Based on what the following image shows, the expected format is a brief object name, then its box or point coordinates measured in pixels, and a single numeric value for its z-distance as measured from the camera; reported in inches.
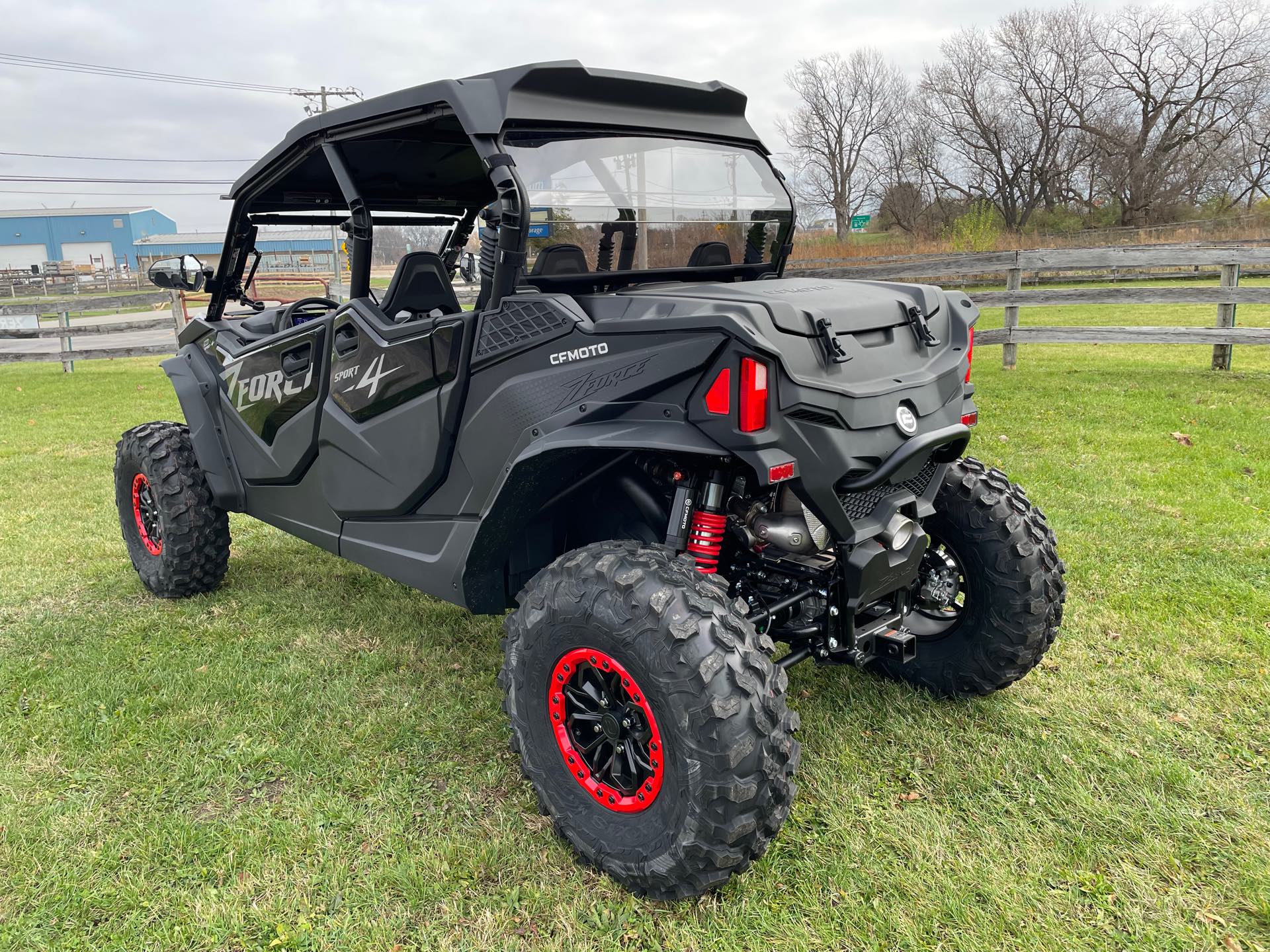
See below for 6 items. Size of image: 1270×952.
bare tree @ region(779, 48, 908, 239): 1657.2
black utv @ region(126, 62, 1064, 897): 92.3
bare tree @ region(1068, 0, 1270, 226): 1483.8
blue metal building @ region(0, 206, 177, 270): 3221.0
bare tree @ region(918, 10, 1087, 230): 1584.6
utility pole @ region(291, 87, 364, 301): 1586.0
